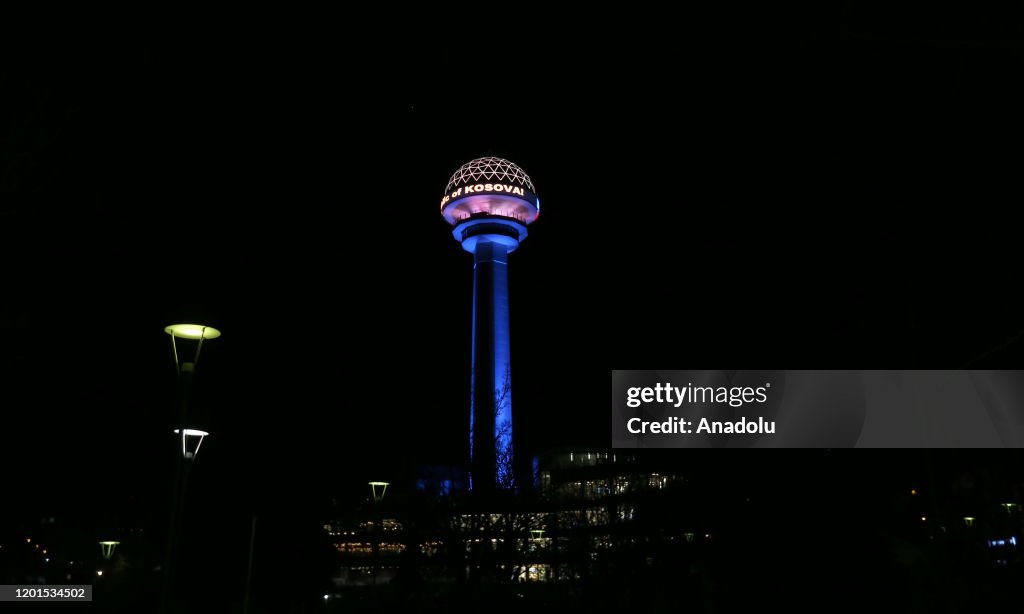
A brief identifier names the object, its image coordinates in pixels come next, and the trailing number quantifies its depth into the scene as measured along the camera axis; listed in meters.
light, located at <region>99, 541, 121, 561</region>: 25.37
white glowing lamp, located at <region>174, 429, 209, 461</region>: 12.01
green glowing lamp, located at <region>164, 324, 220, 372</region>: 11.61
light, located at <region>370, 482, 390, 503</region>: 24.09
